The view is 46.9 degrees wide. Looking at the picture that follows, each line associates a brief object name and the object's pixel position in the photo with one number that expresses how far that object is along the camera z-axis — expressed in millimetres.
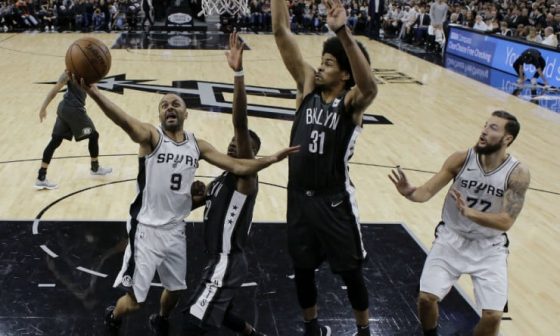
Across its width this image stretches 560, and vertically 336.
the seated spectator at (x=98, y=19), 21844
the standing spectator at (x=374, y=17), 23000
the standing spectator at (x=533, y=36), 16156
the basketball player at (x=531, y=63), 14758
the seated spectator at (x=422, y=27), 21514
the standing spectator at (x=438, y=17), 20014
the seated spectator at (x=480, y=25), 18781
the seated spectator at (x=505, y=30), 18094
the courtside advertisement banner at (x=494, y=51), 14906
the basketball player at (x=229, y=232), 3709
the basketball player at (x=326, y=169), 3734
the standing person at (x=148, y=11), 22250
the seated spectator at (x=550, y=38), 15578
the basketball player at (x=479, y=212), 3945
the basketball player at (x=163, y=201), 3934
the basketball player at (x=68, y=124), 7121
